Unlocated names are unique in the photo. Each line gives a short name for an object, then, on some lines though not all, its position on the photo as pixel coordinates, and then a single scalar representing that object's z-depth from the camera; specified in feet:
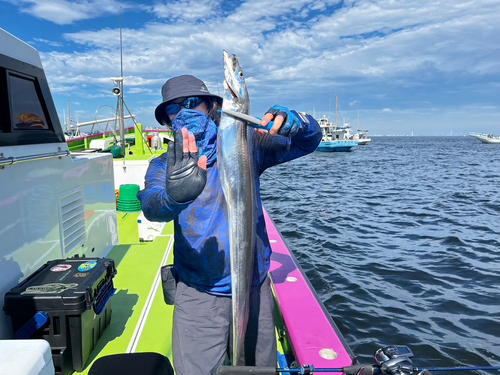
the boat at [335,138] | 192.21
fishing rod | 6.74
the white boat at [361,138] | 273.44
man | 7.77
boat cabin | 9.18
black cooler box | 8.48
